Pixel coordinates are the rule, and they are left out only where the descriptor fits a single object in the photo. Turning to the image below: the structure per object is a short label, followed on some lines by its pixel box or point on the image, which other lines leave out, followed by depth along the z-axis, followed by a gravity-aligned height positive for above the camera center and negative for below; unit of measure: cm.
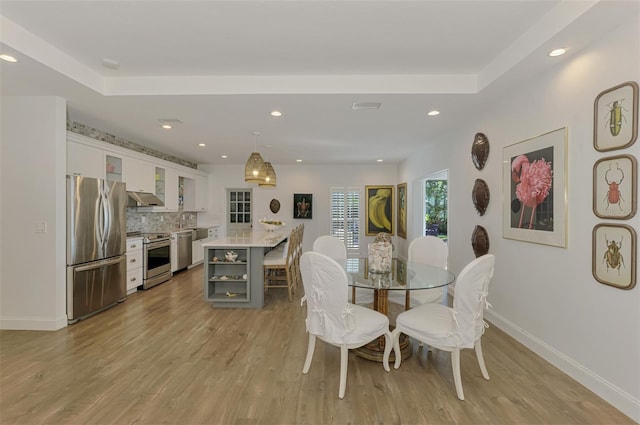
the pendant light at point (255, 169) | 409 +61
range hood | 465 +20
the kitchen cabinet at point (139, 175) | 449 +61
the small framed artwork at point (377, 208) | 741 +8
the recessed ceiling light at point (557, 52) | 213 +121
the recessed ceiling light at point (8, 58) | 226 +124
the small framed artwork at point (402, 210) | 654 +3
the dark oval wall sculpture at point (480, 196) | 331 +19
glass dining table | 229 -59
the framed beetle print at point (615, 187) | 177 +16
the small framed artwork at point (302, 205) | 738 +16
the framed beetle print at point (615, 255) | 178 -29
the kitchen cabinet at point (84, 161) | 342 +65
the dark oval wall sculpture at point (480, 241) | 330 -36
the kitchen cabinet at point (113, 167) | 411 +66
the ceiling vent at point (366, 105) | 313 +120
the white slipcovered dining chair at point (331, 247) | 351 -45
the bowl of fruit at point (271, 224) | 535 -26
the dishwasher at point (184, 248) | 561 -76
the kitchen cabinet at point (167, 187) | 540 +48
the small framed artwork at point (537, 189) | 230 +20
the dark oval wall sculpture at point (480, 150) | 332 +74
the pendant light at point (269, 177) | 465 +59
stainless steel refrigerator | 319 -42
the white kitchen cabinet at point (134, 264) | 428 -82
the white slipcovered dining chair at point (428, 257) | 288 -53
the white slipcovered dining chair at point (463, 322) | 192 -81
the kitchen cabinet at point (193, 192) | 666 +45
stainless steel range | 462 -81
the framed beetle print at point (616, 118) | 177 +62
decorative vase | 264 -43
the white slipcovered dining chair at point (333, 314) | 199 -75
